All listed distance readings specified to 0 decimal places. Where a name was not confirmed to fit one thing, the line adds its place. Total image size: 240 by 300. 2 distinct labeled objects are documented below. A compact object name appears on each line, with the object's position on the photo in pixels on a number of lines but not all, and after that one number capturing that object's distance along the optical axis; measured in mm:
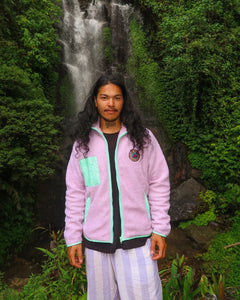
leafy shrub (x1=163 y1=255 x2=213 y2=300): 2273
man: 1642
